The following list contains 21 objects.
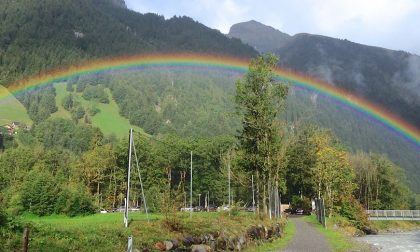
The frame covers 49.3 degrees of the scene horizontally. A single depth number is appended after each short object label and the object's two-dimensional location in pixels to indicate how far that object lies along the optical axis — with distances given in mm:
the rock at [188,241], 16547
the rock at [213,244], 17623
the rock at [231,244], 19250
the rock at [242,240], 21019
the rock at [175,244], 15799
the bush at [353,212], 59662
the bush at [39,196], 65000
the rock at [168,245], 15277
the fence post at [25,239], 10141
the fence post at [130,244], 12117
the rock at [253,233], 23591
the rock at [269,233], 28233
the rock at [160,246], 15078
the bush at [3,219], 12731
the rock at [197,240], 17073
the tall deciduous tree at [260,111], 41406
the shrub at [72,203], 65625
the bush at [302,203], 82288
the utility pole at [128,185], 18538
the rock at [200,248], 16256
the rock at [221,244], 18375
